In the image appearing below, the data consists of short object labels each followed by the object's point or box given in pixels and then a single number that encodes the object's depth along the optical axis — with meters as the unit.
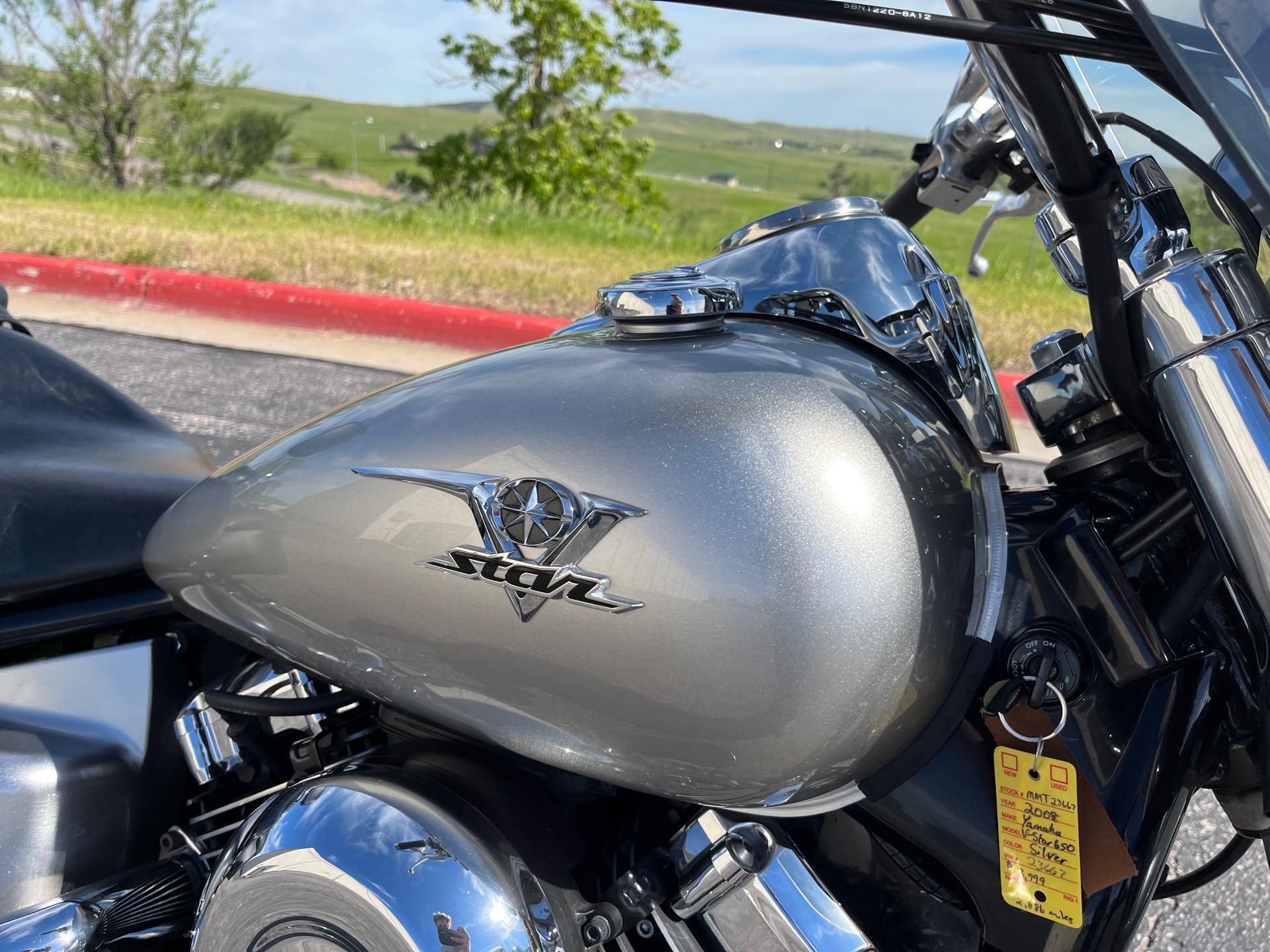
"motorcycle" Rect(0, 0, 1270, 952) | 0.75
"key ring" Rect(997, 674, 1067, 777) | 0.78
